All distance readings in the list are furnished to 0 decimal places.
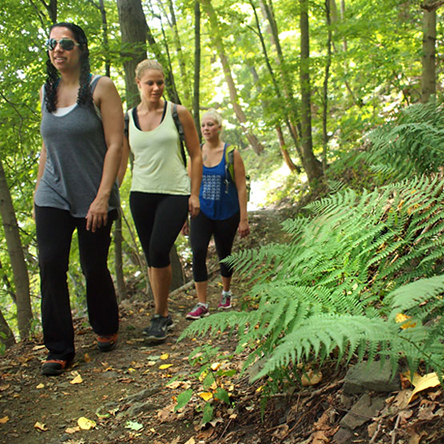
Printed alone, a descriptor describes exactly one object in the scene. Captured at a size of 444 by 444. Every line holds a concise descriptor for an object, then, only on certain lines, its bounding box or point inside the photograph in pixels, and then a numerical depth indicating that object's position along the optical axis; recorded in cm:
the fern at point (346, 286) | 145
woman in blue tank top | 471
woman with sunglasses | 324
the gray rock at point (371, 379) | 186
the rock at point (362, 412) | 178
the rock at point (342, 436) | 173
